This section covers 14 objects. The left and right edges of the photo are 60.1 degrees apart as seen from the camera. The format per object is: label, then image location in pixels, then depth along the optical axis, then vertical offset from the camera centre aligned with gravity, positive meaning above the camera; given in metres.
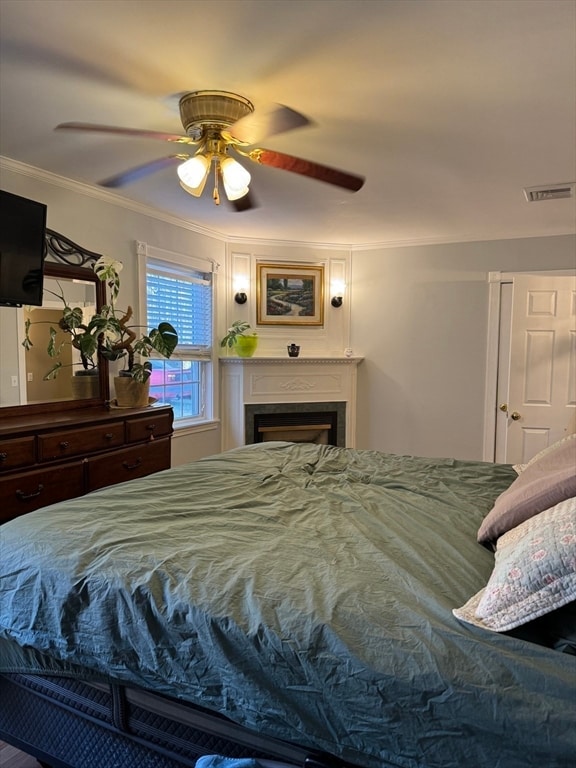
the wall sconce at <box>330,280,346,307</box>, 5.15 +0.59
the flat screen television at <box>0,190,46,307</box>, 2.70 +0.54
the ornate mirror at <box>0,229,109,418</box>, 3.04 +0.00
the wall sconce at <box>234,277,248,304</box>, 4.93 +0.58
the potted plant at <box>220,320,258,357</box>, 4.72 +0.08
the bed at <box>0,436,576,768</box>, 0.96 -0.62
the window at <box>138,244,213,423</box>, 4.18 +0.23
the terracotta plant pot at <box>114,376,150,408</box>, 3.47 -0.31
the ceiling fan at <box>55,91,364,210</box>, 2.08 +0.89
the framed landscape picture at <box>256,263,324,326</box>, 5.03 +0.55
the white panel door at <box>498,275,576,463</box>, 4.12 -0.09
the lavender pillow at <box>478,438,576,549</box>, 1.32 -0.41
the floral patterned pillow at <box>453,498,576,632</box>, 0.99 -0.48
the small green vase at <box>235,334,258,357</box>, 4.79 +0.03
